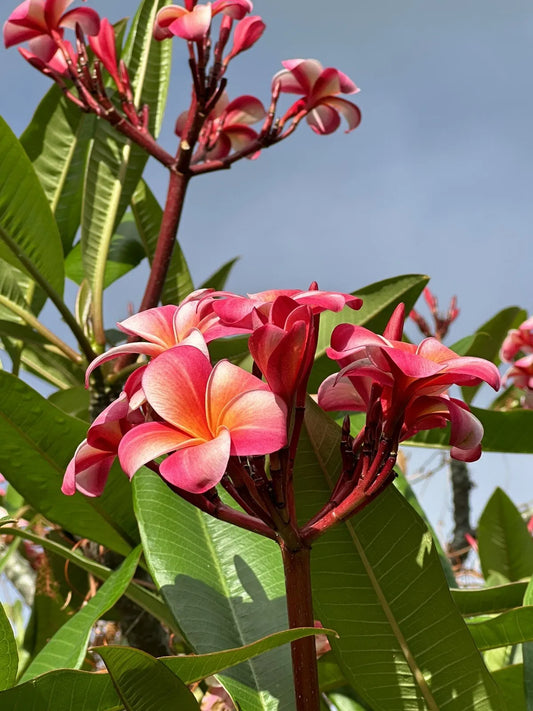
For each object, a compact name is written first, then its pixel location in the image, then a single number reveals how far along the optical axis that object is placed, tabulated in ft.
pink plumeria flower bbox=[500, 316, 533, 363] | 6.18
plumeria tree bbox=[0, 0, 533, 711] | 1.83
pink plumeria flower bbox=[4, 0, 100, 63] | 4.64
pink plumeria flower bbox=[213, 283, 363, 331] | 1.91
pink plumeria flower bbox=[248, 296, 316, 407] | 1.82
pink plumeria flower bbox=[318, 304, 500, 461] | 1.85
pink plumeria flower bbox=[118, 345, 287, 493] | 1.66
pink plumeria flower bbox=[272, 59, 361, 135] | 4.72
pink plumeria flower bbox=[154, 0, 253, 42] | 4.19
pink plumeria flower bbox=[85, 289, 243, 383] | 2.12
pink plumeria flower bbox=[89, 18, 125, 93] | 4.80
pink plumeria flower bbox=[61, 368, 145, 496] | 1.97
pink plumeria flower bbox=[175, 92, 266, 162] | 4.85
